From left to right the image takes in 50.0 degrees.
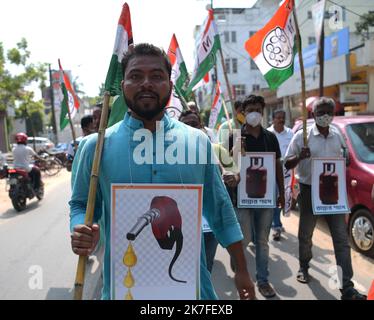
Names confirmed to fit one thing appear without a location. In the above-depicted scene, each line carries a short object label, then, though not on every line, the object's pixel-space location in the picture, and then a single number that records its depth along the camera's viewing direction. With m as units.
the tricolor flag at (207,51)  5.18
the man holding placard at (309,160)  3.95
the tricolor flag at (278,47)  4.11
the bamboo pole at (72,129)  4.94
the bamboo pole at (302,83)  3.80
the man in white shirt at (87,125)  5.40
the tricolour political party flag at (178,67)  5.96
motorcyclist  9.02
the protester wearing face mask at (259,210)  3.94
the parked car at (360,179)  4.86
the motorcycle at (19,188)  8.56
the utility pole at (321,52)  11.83
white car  26.61
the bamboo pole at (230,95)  4.11
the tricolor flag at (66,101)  5.55
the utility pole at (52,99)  22.88
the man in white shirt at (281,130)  6.47
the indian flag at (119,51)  2.04
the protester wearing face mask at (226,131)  4.18
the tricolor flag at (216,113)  6.87
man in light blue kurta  1.80
